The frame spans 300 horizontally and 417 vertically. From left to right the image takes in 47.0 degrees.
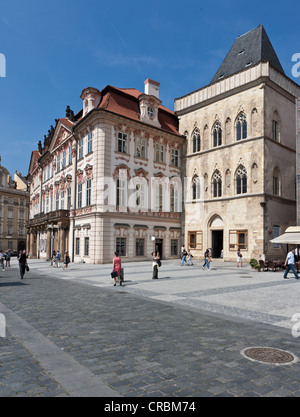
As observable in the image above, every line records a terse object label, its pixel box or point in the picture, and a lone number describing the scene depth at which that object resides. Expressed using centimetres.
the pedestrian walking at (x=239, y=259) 2812
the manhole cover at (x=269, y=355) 524
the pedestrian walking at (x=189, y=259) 3111
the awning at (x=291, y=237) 2397
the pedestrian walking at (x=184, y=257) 3035
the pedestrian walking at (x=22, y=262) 1860
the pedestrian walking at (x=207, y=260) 2542
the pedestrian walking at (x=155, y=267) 1817
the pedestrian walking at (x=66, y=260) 2658
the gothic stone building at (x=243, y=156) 3145
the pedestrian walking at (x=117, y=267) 1555
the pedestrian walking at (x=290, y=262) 1920
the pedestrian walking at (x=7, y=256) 3170
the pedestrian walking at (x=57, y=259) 3011
